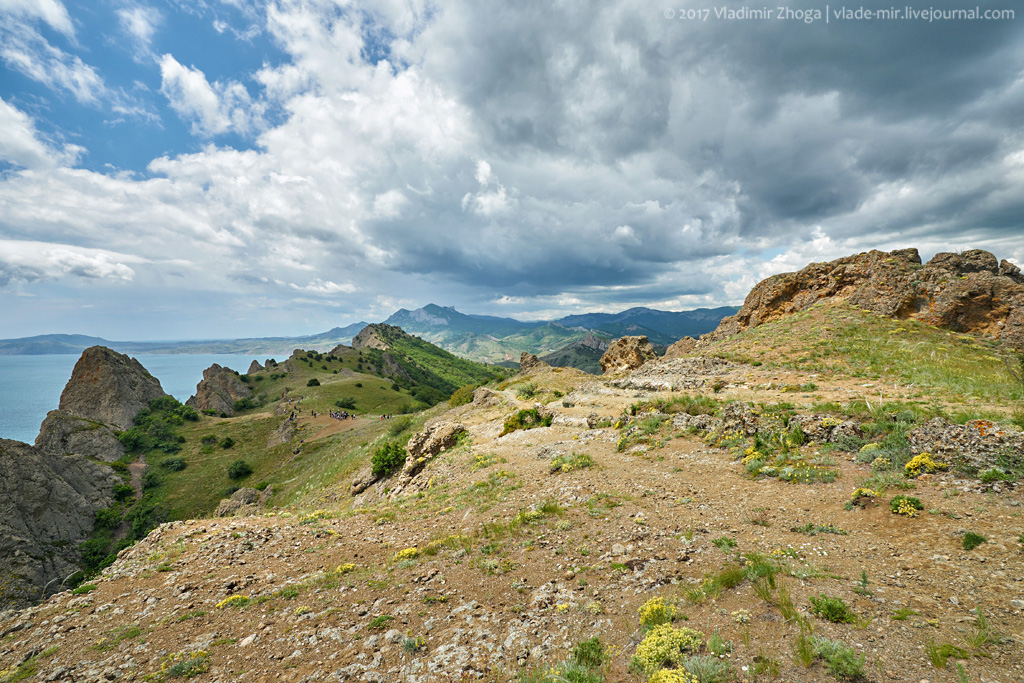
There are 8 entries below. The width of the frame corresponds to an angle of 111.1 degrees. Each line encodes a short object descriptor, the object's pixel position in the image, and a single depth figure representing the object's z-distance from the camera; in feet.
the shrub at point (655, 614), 22.80
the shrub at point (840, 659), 16.29
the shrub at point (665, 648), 19.30
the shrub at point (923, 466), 34.30
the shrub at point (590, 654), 21.12
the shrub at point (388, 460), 93.56
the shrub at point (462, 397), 189.98
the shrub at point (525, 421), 91.61
